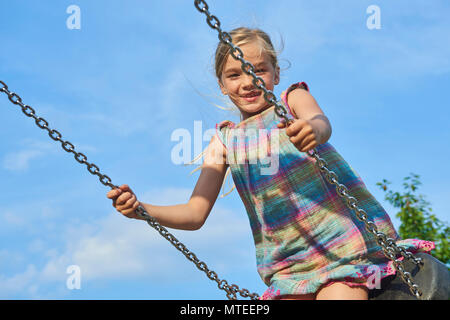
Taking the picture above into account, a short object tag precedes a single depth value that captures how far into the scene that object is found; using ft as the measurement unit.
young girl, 9.84
